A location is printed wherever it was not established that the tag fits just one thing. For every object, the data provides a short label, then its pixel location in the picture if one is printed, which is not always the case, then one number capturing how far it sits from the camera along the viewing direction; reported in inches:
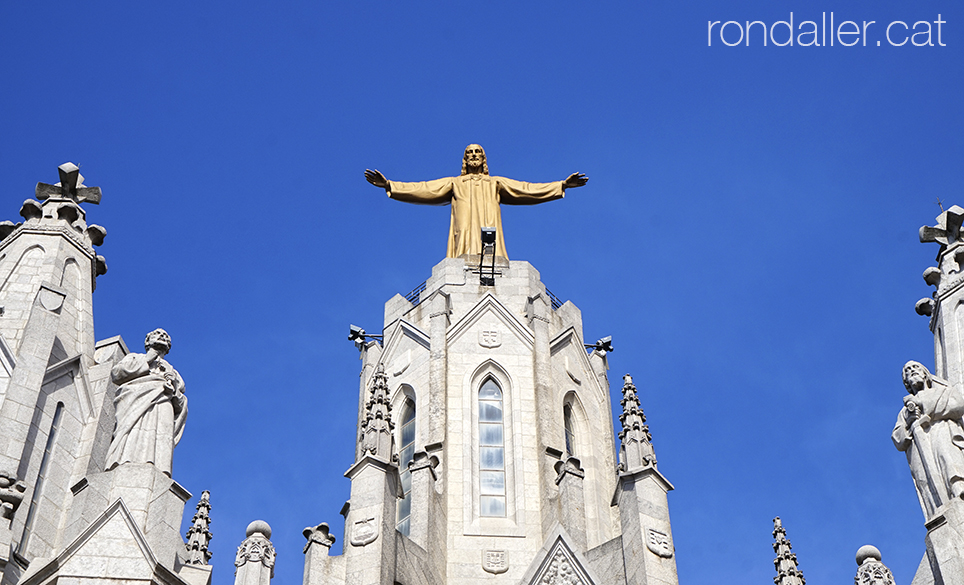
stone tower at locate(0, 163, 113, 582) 730.2
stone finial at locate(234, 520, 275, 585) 788.0
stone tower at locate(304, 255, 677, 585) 898.7
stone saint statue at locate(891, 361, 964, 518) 692.7
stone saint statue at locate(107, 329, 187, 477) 649.0
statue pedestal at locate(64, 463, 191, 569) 605.0
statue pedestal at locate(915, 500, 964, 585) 661.9
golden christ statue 1291.8
